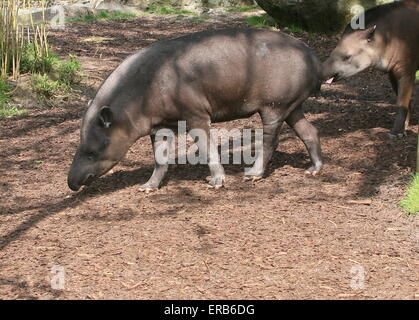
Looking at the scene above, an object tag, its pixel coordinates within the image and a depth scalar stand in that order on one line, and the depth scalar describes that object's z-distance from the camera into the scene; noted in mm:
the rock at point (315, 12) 12938
